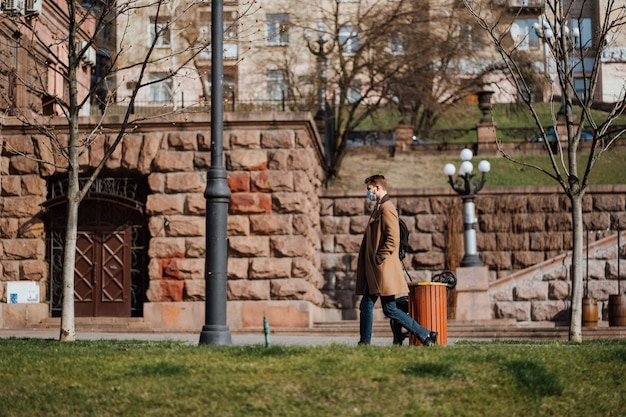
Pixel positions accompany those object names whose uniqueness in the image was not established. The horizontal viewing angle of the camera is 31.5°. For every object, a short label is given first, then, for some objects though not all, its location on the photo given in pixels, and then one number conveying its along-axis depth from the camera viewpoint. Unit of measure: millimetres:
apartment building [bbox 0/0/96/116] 22250
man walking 12805
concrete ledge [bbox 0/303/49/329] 22031
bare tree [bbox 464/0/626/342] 16234
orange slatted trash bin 13469
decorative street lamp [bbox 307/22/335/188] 32531
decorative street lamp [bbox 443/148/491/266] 25281
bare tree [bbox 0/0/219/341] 14602
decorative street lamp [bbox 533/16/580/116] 16625
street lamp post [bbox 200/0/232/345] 12844
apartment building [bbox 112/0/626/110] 35438
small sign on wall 22328
